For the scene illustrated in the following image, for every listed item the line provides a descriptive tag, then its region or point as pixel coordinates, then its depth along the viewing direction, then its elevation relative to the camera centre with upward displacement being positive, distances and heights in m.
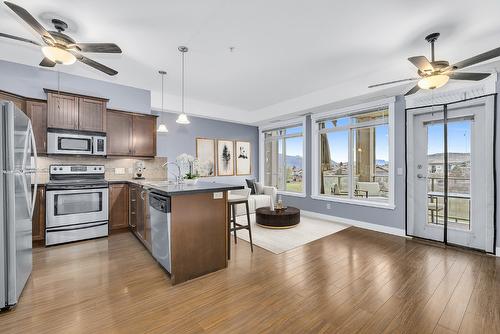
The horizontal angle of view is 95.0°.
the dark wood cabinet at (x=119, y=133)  4.49 +0.68
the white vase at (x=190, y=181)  3.30 -0.21
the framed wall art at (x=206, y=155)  6.25 +0.32
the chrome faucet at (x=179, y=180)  3.42 -0.20
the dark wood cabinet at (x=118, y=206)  4.27 -0.74
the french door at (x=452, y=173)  3.42 -0.13
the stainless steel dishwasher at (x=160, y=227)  2.49 -0.71
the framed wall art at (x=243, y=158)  7.11 +0.27
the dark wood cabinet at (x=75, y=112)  3.85 +0.98
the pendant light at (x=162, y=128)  4.63 +0.79
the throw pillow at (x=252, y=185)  6.52 -0.53
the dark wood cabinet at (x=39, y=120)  3.73 +0.77
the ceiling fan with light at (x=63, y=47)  2.37 +1.33
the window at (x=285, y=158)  6.51 +0.24
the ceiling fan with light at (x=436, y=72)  2.57 +1.14
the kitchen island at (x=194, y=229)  2.49 -0.73
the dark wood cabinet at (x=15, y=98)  3.35 +1.05
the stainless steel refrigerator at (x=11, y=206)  2.01 -0.35
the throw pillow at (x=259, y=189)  6.43 -0.64
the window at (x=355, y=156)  4.81 +0.23
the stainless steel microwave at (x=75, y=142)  3.86 +0.44
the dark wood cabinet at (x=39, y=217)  3.59 -0.79
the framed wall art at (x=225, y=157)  6.69 +0.28
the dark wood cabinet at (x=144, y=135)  4.79 +0.67
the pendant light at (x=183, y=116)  3.36 +0.81
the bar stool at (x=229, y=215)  2.97 -0.64
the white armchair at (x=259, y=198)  5.54 -0.79
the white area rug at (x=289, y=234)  3.70 -1.27
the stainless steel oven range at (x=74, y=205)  3.61 -0.63
